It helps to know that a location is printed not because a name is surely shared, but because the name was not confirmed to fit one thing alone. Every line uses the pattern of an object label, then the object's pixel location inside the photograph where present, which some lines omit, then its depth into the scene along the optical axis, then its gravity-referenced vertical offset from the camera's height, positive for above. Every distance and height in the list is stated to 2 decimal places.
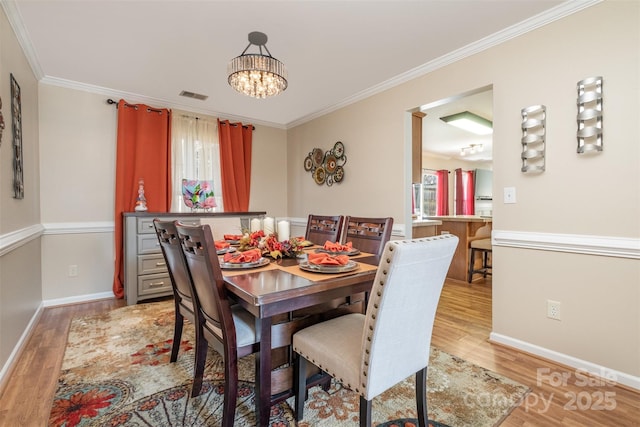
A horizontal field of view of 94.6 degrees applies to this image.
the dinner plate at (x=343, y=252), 1.81 -0.27
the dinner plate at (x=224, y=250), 1.90 -0.26
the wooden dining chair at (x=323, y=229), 2.45 -0.17
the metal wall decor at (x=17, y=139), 2.12 +0.55
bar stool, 3.86 -0.58
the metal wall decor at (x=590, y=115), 1.82 +0.57
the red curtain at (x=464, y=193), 7.68 +0.41
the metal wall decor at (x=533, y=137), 2.06 +0.50
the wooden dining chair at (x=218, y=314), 1.22 -0.46
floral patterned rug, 1.45 -1.02
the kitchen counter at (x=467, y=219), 4.11 -0.15
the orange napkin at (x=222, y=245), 2.00 -0.24
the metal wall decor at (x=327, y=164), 3.77 +0.62
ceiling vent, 3.39 +1.36
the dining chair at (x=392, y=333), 1.01 -0.48
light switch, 2.22 +0.10
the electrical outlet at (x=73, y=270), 3.20 -0.64
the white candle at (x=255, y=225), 2.12 -0.11
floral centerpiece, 1.72 -0.21
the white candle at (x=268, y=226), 2.03 -0.11
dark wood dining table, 1.13 -0.34
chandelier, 2.00 +0.95
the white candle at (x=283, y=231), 1.94 -0.14
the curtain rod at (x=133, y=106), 3.34 +1.22
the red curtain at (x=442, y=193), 7.48 +0.40
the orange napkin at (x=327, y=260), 1.42 -0.25
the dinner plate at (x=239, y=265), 1.50 -0.28
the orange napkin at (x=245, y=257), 1.54 -0.25
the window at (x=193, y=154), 3.79 +0.76
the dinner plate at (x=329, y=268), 1.40 -0.28
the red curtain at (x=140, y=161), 3.34 +0.59
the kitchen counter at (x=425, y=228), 3.95 -0.26
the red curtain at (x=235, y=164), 4.11 +0.67
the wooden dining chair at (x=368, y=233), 2.11 -0.18
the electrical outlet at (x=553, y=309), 2.01 -0.70
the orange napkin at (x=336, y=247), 1.81 -0.24
